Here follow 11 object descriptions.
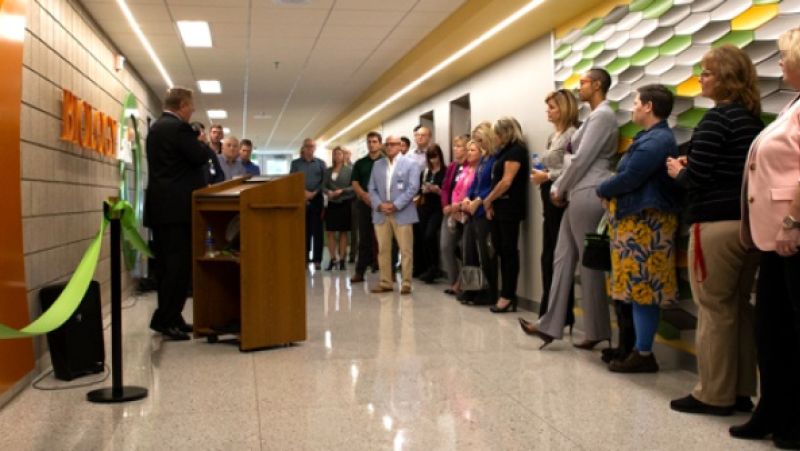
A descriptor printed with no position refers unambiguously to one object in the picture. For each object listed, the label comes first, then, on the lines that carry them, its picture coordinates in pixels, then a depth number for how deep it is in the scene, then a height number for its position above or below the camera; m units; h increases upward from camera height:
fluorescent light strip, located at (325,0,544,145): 5.50 +1.41
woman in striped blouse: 3.02 -0.14
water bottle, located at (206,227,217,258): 4.83 -0.28
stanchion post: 3.38 -0.58
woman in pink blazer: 2.58 -0.18
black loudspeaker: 3.85 -0.71
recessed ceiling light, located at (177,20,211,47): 6.64 +1.58
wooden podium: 4.45 -0.32
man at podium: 4.83 +0.04
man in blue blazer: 7.16 +0.00
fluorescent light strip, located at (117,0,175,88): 5.95 +1.55
